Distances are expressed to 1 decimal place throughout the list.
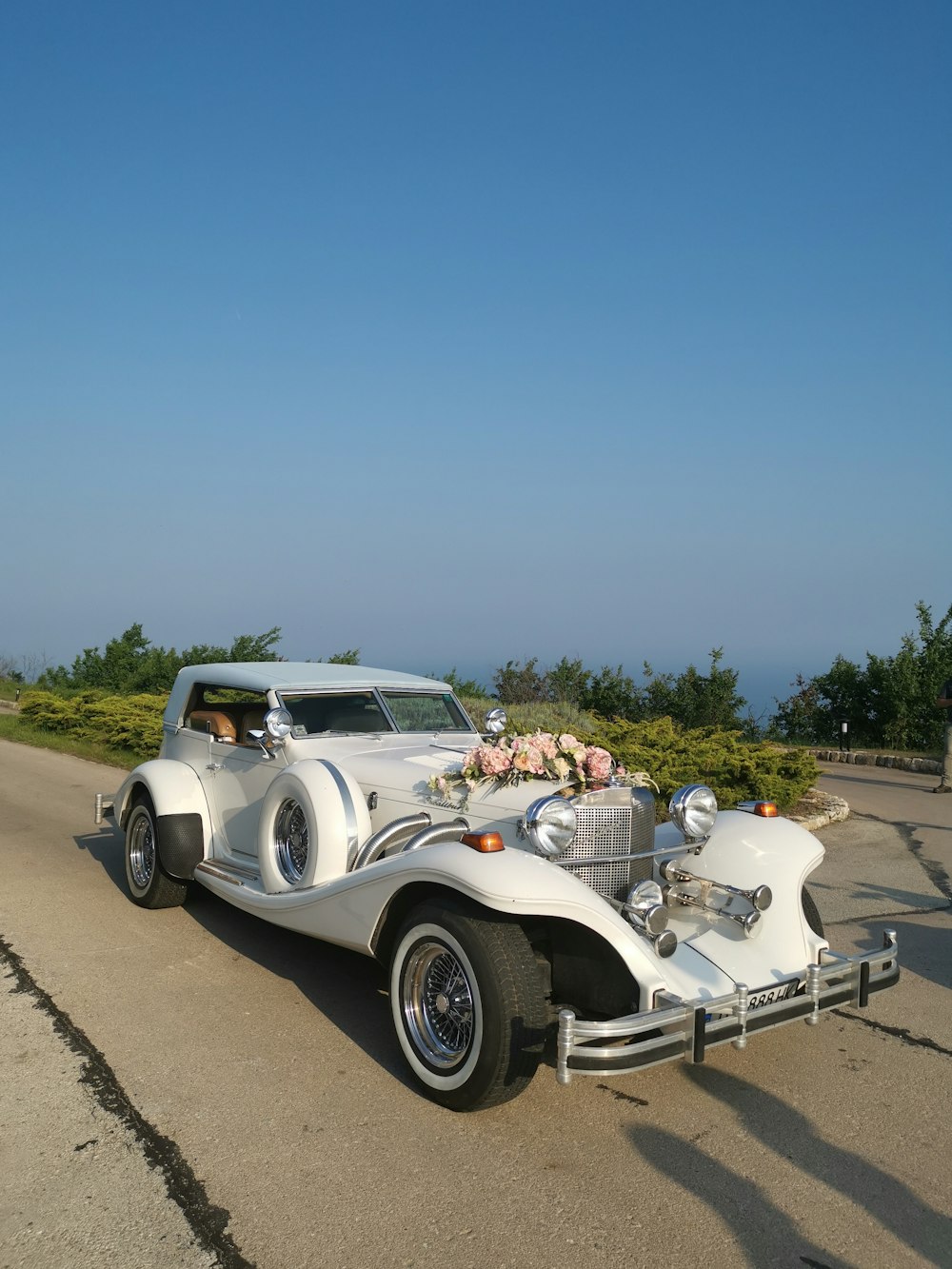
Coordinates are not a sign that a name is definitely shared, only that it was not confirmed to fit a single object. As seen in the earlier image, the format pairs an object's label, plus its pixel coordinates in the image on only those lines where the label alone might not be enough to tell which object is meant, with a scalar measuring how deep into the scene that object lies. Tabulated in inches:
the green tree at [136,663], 779.4
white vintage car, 141.1
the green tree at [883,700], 615.5
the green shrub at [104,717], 570.3
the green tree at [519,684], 692.1
